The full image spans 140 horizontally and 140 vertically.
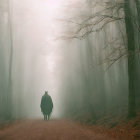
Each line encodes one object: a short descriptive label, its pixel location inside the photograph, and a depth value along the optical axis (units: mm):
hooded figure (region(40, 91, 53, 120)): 19594
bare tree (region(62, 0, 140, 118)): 14156
